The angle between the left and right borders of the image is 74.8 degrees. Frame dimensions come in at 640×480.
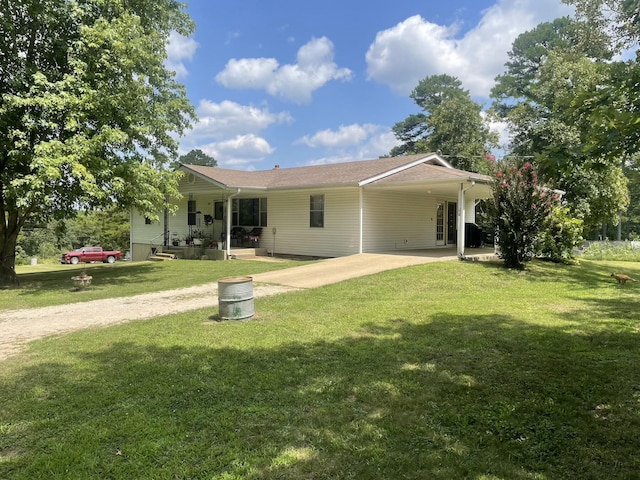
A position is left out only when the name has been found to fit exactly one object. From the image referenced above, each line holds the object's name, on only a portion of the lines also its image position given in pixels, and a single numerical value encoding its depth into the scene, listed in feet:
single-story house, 50.90
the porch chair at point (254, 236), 61.98
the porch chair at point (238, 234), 63.52
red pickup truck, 102.01
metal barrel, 21.70
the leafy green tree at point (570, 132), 64.85
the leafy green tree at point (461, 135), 105.40
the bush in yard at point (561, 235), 43.55
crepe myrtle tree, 37.70
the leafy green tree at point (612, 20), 61.16
